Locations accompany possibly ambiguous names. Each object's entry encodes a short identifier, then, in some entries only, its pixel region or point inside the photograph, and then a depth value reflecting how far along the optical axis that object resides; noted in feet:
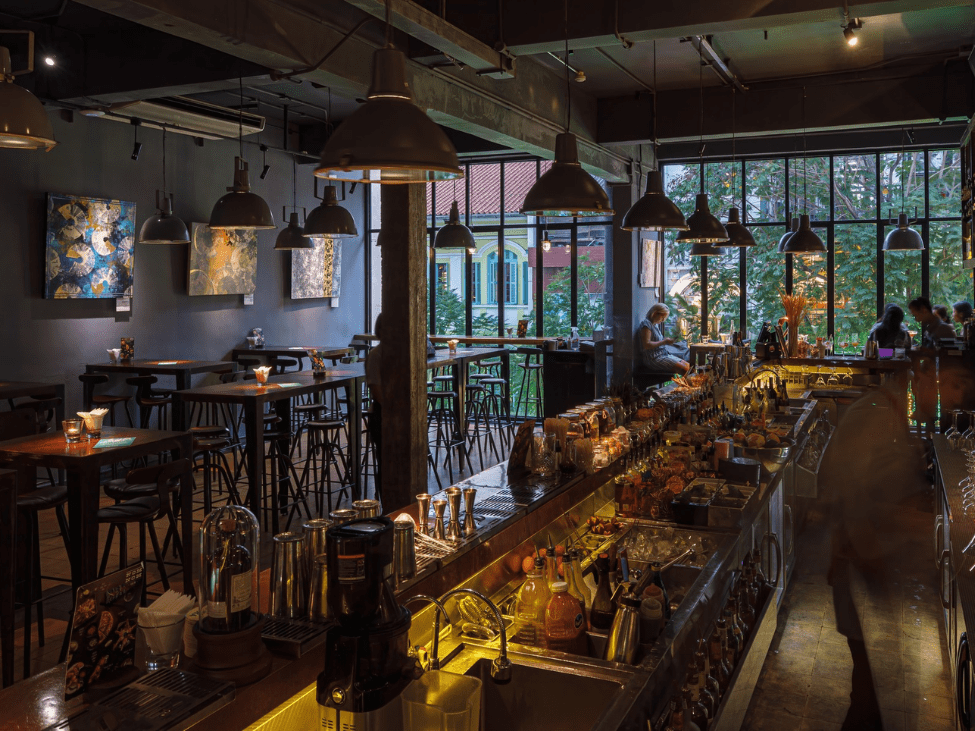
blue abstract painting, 26.50
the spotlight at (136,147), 28.43
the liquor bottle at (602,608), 8.63
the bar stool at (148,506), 14.28
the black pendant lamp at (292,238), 27.27
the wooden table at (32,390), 22.25
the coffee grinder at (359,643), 5.73
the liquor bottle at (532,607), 8.39
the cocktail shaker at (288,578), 6.66
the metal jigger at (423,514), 9.12
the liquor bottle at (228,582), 5.92
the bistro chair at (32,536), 13.73
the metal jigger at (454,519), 9.15
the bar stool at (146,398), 26.96
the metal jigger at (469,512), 9.43
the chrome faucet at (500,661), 6.91
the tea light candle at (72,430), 15.37
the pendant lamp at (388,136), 6.63
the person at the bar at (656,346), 35.86
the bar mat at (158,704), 5.24
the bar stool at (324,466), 22.94
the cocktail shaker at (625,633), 7.73
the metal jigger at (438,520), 9.12
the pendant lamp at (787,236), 29.37
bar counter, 5.82
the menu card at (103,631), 5.54
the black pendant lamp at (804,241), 27.43
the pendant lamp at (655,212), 14.08
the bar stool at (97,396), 26.14
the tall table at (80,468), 13.89
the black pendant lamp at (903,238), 33.53
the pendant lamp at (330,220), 22.98
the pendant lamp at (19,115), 12.04
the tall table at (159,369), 26.71
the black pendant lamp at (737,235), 23.29
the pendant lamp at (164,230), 26.40
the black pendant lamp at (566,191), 10.84
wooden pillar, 19.35
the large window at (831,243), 37.40
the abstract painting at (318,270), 38.32
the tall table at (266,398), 20.42
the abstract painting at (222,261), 32.24
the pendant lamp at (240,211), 19.21
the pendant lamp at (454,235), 32.91
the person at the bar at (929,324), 30.60
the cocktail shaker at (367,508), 7.45
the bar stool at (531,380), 37.37
